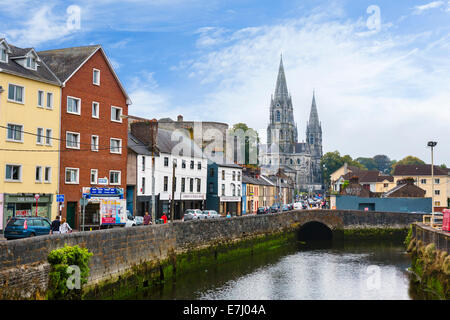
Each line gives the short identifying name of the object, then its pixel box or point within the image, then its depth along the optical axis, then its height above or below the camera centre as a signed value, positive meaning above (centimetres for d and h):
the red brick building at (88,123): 4356 +658
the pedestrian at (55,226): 3159 -219
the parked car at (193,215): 5553 -257
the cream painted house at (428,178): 9338 +305
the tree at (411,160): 17850 +1210
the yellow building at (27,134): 3781 +479
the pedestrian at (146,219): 3887 -214
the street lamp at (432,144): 4228 +425
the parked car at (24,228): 2850 -212
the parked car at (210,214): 5840 -260
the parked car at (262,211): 8012 -303
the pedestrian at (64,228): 3105 -230
